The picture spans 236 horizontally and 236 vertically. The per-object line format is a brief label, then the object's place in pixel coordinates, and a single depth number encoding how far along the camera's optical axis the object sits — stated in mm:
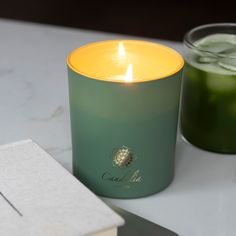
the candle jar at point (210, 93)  760
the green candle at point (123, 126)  682
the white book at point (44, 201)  625
